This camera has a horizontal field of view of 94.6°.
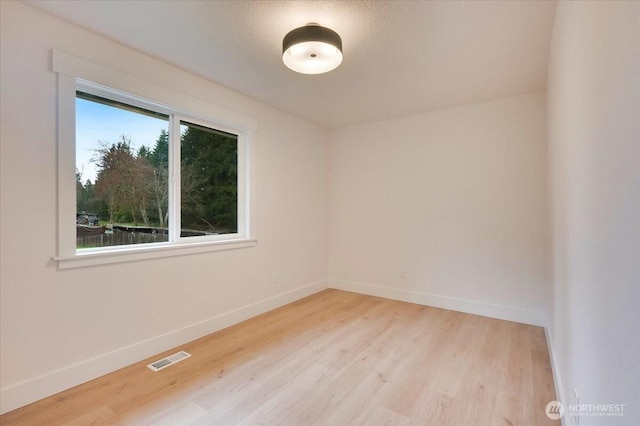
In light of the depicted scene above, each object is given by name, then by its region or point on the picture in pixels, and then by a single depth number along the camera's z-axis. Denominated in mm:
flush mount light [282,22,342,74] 1899
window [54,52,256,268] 2037
